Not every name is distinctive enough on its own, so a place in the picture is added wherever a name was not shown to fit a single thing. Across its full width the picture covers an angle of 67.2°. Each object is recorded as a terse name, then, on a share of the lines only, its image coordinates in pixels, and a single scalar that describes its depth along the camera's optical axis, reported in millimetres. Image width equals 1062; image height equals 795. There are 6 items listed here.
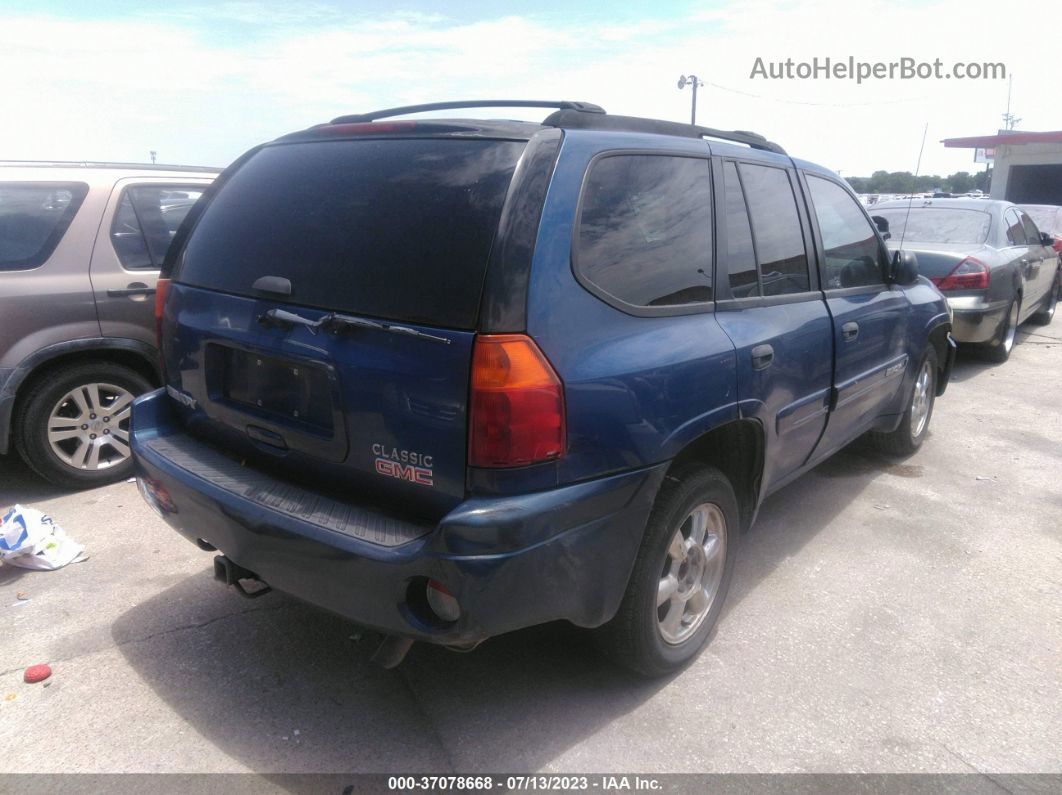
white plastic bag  3561
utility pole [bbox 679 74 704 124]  33181
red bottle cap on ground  2846
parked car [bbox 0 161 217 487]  4309
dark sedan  7395
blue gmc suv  2166
